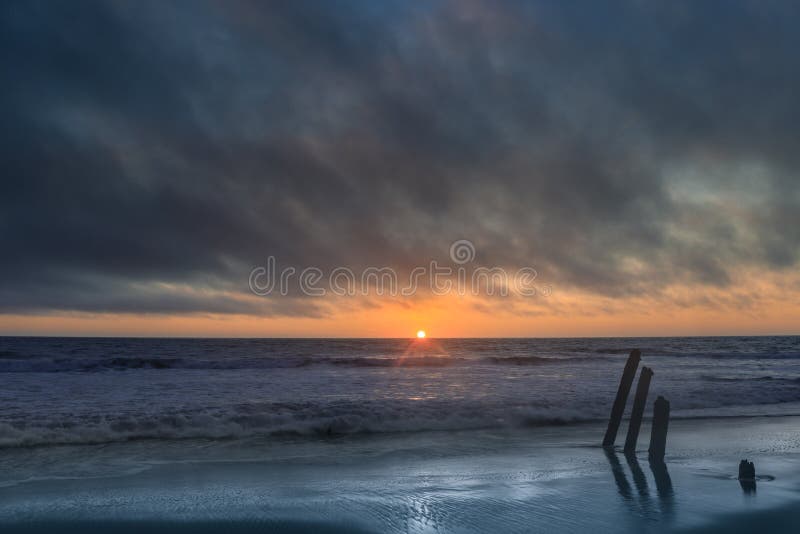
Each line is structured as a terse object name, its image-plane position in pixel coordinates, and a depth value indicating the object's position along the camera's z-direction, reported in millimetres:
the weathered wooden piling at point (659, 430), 10154
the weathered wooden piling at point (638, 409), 10855
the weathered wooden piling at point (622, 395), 11203
